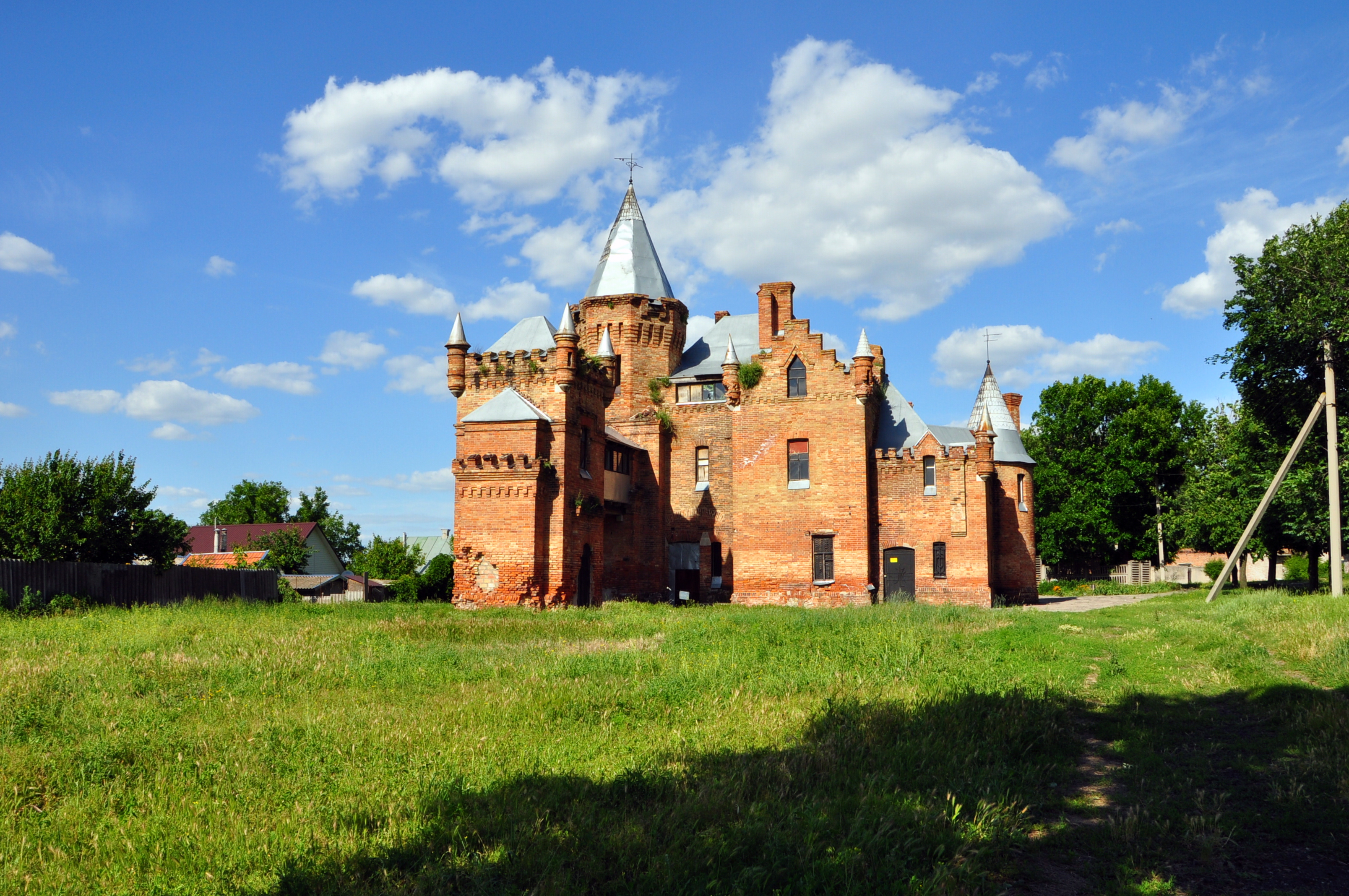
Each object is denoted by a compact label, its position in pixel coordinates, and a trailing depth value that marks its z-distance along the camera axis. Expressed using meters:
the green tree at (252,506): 78.00
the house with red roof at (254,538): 60.19
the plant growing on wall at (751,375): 35.06
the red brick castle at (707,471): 29.05
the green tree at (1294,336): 26.42
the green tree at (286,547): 54.31
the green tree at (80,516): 28.31
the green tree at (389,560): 52.47
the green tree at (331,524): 79.69
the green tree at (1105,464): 51.78
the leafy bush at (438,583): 37.91
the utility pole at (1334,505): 23.59
